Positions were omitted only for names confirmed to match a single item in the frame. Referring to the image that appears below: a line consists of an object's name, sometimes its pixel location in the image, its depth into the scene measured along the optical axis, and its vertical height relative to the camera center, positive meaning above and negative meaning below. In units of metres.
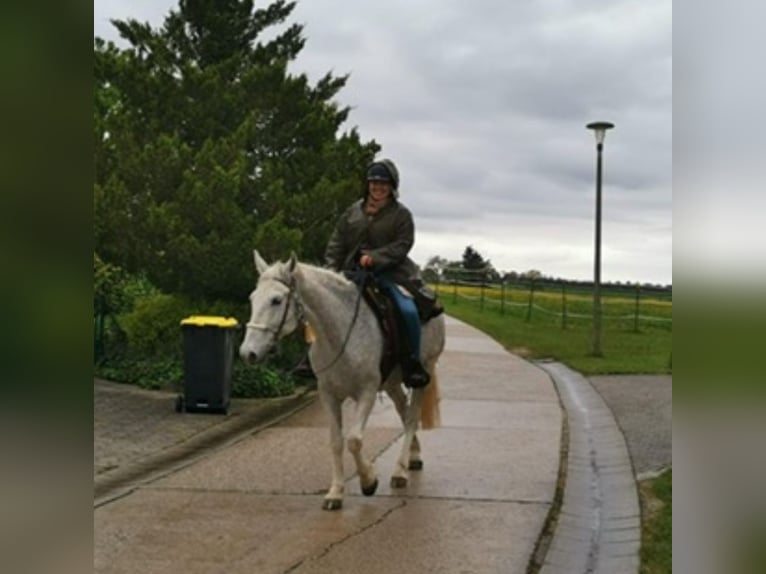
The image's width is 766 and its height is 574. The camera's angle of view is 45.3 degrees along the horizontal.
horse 5.60 -0.27
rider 6.50 +0.40
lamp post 16.06 +0.85
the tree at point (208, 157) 11.05 +1.78
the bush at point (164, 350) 11.39 -0.79
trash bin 9.82 -0.76
